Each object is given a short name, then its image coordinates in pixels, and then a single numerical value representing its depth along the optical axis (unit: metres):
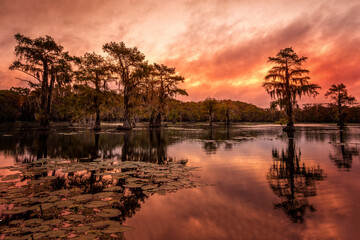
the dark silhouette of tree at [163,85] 44.25
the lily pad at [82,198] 4.63
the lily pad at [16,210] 3.96
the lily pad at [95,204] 4.23
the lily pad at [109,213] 3.84
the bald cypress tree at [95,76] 34.28
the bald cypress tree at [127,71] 33.69
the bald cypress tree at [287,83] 31.66
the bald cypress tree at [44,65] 28.89
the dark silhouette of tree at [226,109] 80.49
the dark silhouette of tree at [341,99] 51.00
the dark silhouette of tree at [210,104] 65.88
